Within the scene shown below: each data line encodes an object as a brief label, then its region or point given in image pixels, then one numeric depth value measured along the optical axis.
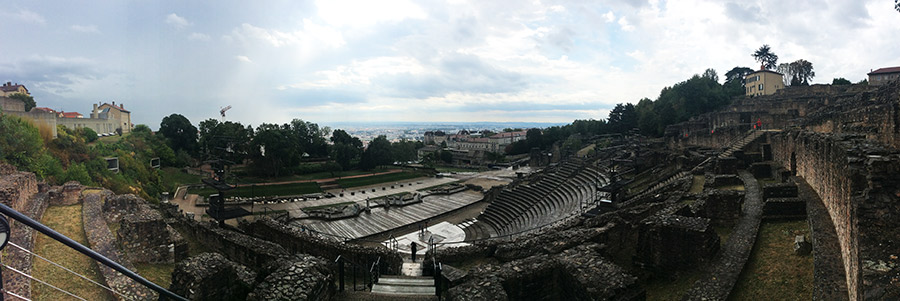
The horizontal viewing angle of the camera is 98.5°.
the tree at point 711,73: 81.91
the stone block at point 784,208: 11.43
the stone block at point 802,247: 8.88
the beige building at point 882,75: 49.47
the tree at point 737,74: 82.25
